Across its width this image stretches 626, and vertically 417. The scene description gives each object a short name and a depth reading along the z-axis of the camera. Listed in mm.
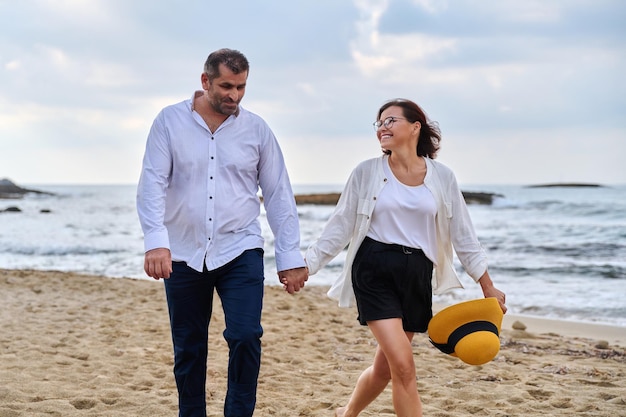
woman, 3746
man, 3566
